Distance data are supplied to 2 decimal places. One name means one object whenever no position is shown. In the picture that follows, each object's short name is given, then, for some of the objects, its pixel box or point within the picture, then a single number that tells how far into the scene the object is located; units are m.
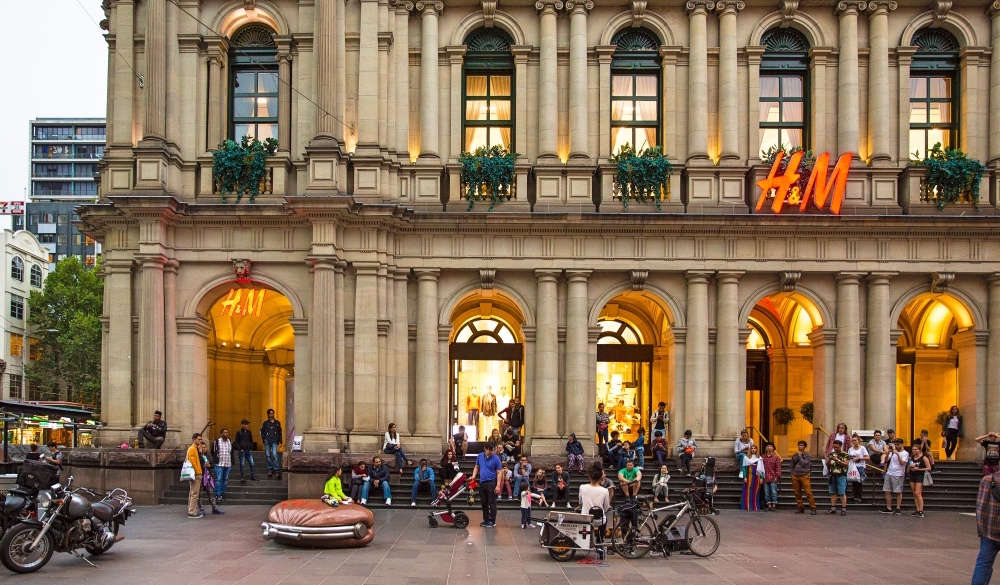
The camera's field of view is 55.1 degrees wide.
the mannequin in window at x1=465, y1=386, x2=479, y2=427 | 30.55
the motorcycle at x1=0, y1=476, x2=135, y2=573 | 14.72
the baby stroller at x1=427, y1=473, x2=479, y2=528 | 20.67
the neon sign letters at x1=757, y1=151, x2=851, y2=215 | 27.89
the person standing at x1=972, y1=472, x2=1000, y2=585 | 11.84
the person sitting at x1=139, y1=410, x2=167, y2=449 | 25.67
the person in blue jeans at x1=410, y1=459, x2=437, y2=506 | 24.83
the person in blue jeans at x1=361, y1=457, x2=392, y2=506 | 24.52
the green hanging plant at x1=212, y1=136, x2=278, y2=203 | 28.44
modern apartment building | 118.81
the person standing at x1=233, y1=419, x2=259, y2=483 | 26.36
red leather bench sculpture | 17.22
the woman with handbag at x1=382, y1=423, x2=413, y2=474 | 26.07
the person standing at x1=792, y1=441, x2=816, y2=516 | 24.42
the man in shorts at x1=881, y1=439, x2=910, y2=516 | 24.42
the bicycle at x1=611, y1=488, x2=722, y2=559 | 16.52
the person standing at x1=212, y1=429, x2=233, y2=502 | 24.78
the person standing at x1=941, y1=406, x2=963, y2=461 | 28.33
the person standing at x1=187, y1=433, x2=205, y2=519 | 22.30
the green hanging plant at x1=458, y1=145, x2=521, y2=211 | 28.66
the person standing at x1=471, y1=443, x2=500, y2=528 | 20.72
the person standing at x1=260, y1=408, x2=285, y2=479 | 27.02
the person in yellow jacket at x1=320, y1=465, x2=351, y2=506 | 20.09
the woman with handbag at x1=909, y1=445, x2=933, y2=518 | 23.97
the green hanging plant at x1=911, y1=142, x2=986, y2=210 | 28.47
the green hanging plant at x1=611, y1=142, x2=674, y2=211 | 28.58
